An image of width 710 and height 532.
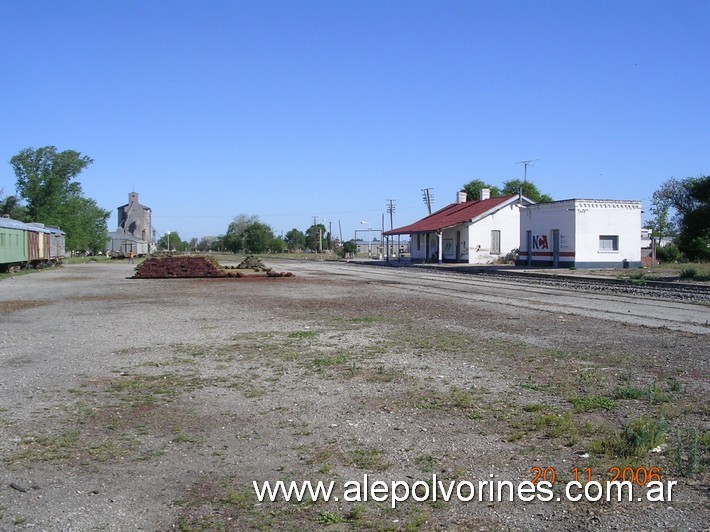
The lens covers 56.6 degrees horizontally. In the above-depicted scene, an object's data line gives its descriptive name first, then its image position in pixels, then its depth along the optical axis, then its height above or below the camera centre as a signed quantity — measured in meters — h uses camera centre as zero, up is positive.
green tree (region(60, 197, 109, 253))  81.62 +4.41
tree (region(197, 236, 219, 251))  161.38 +3.04
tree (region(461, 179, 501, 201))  85.62 +8.62
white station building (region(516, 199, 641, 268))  42.06 +1.37
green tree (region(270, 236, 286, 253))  128.62 +1.88
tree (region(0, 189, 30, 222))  82.25 +6.00
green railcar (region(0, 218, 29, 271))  36.66 +0.68
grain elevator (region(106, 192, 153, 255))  133.12 +7.13
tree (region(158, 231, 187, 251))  154.38 +3.08
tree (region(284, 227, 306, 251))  148.75 +3.61
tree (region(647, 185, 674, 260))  88.00 +5.42
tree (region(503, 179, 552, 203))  88.75 +8.90
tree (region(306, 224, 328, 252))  130.75 +4.19
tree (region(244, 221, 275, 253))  126.06 +3.18
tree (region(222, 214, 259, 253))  134.64 +4.58
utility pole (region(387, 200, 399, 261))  90.74 +6.17
